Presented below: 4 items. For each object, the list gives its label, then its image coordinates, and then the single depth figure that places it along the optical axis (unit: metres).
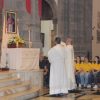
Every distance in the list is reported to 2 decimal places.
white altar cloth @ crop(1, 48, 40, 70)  15.44
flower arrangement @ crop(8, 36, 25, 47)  15.73
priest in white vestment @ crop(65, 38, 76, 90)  14.85
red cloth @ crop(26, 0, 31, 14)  17.70
